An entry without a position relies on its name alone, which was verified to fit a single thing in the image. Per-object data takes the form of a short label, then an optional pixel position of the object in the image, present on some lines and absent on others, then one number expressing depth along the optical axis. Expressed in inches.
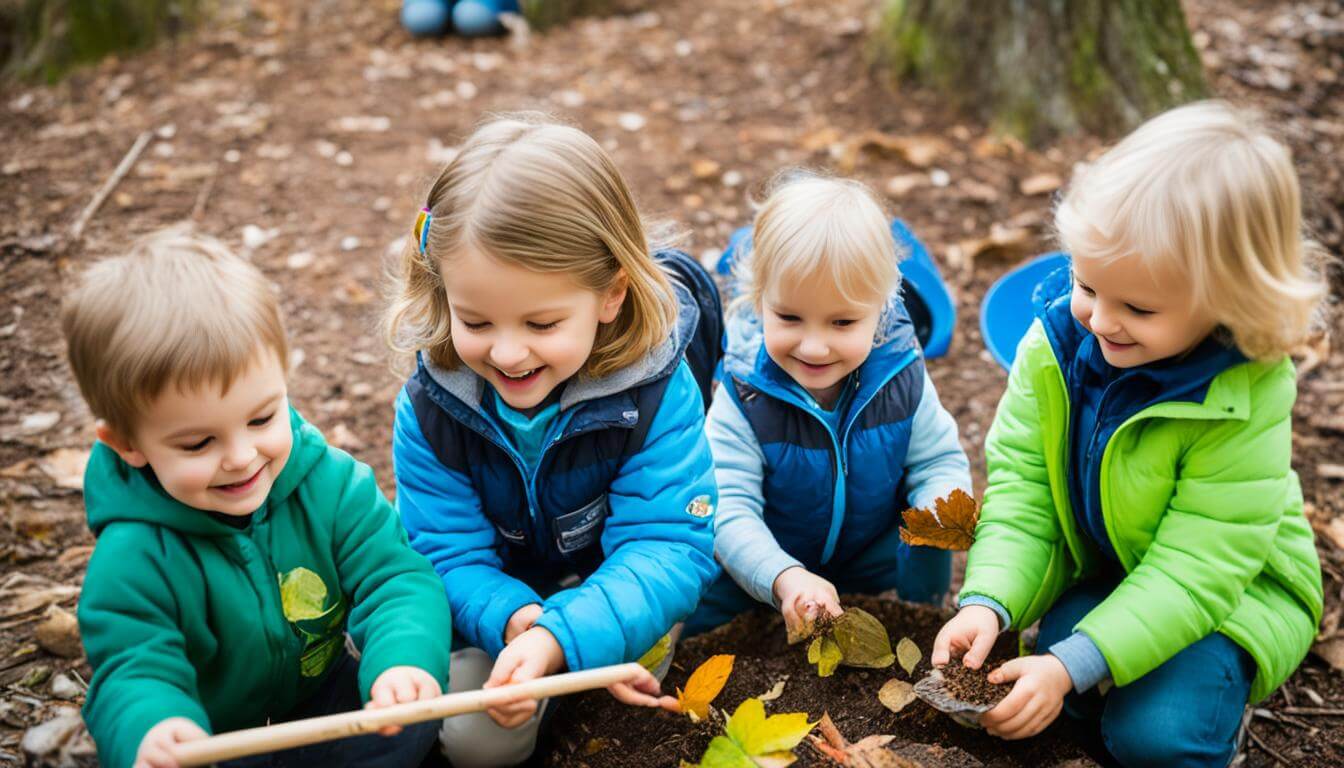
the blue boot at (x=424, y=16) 214.2
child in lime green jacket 69.6
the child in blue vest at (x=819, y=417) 86.0
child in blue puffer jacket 73.5
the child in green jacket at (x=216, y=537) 61.1
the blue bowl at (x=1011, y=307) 126.9
